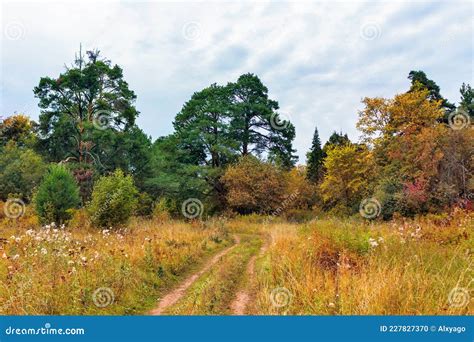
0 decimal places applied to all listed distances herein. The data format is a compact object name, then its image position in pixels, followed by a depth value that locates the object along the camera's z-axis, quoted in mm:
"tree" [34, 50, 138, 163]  29266
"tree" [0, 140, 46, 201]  27500
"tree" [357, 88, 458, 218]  23625
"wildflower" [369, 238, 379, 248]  6855
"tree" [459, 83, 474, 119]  48625
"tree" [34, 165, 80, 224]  17688
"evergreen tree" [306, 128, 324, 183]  47500
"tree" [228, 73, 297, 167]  38438
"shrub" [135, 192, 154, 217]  29594
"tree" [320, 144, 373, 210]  33562
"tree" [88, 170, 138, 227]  16703
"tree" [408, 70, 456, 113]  40125
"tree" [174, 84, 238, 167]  35594
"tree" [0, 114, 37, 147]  38853
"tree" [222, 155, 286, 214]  32375
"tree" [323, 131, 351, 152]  48000
